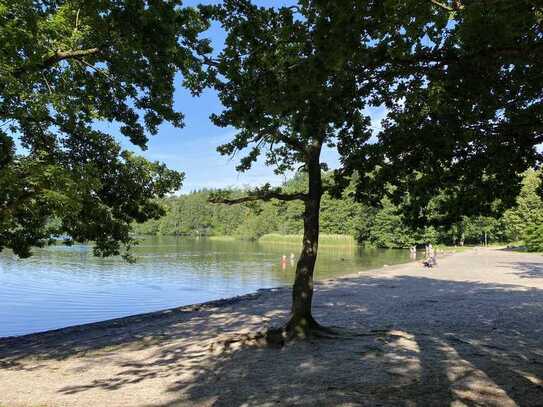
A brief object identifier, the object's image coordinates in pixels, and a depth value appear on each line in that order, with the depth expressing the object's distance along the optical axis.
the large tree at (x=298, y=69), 6.30
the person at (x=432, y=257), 39.59
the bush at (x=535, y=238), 55.97
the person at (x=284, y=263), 50.41
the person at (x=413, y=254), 58.34
